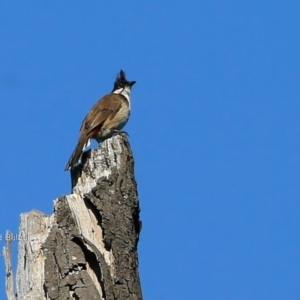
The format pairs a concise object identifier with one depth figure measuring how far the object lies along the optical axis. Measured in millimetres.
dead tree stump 8844
